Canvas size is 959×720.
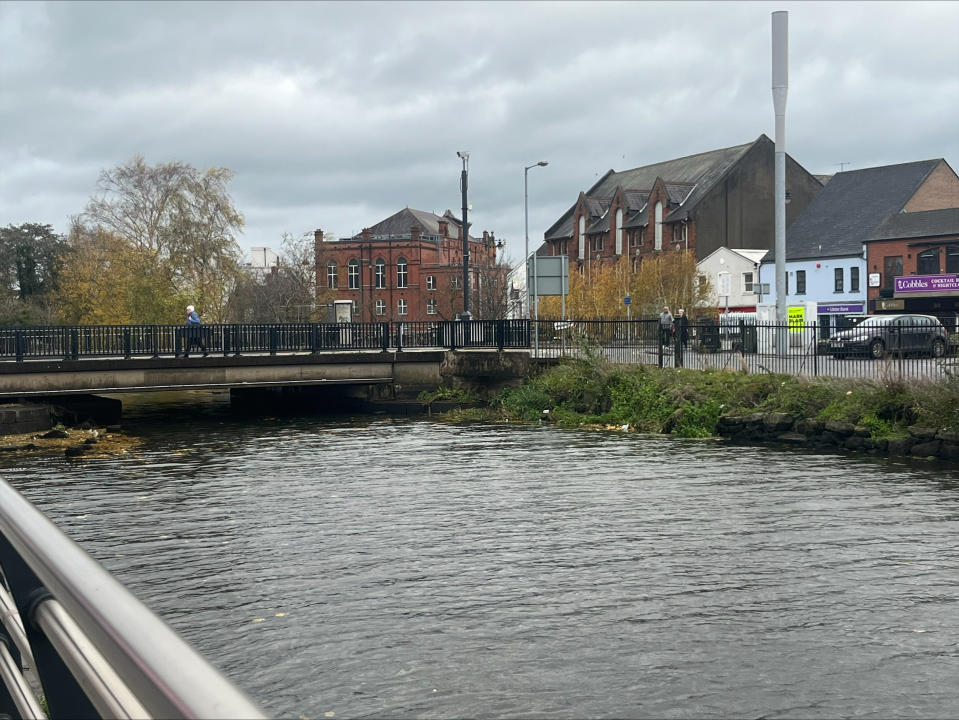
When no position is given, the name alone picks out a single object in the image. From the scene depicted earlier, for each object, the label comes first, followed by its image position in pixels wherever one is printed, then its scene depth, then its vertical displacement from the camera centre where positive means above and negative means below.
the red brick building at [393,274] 108.12 +5.87
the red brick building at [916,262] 54.44 +3.26
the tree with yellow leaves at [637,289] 62.84 +2.41
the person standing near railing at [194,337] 29.77 -0.09
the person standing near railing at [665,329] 28.69 -0.05
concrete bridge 27.55 -1.11
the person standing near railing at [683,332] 28.80 -0.14
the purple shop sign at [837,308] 60.59 +0.96
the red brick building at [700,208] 76.44 +9.03
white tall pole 28.17 +5.33
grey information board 30.84 +1.56
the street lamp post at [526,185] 50.16 +7.20
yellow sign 38.04 +0.44
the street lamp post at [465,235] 38.72 +3.50
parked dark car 23.64 -0.41
